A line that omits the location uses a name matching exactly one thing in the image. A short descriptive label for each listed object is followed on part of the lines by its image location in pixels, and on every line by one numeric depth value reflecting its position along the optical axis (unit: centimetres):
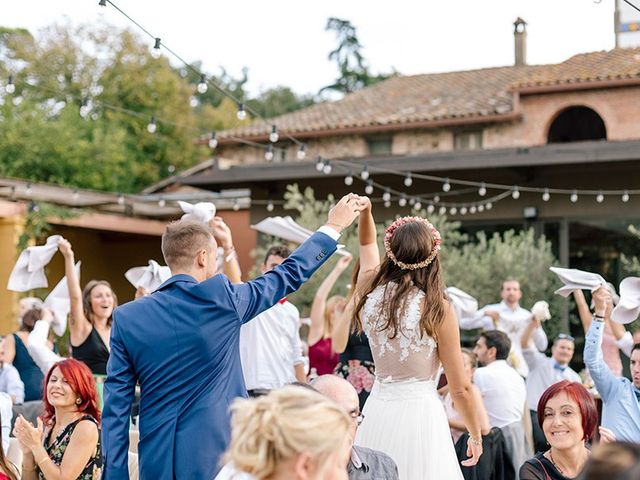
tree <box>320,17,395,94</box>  3973
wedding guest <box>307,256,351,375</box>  778
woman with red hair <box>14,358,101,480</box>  461
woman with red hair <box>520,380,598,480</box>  419
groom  363
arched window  1930
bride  416
